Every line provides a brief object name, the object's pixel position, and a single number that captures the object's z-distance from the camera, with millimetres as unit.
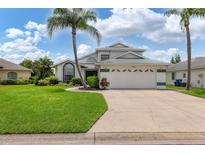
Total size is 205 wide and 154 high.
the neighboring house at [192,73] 17655
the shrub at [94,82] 15269
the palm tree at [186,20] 12239
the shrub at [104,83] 15015
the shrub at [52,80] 20100
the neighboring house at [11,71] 23506
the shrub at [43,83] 19397
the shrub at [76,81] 19584
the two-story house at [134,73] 15328
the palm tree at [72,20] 13650
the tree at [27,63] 37434
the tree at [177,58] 42184
